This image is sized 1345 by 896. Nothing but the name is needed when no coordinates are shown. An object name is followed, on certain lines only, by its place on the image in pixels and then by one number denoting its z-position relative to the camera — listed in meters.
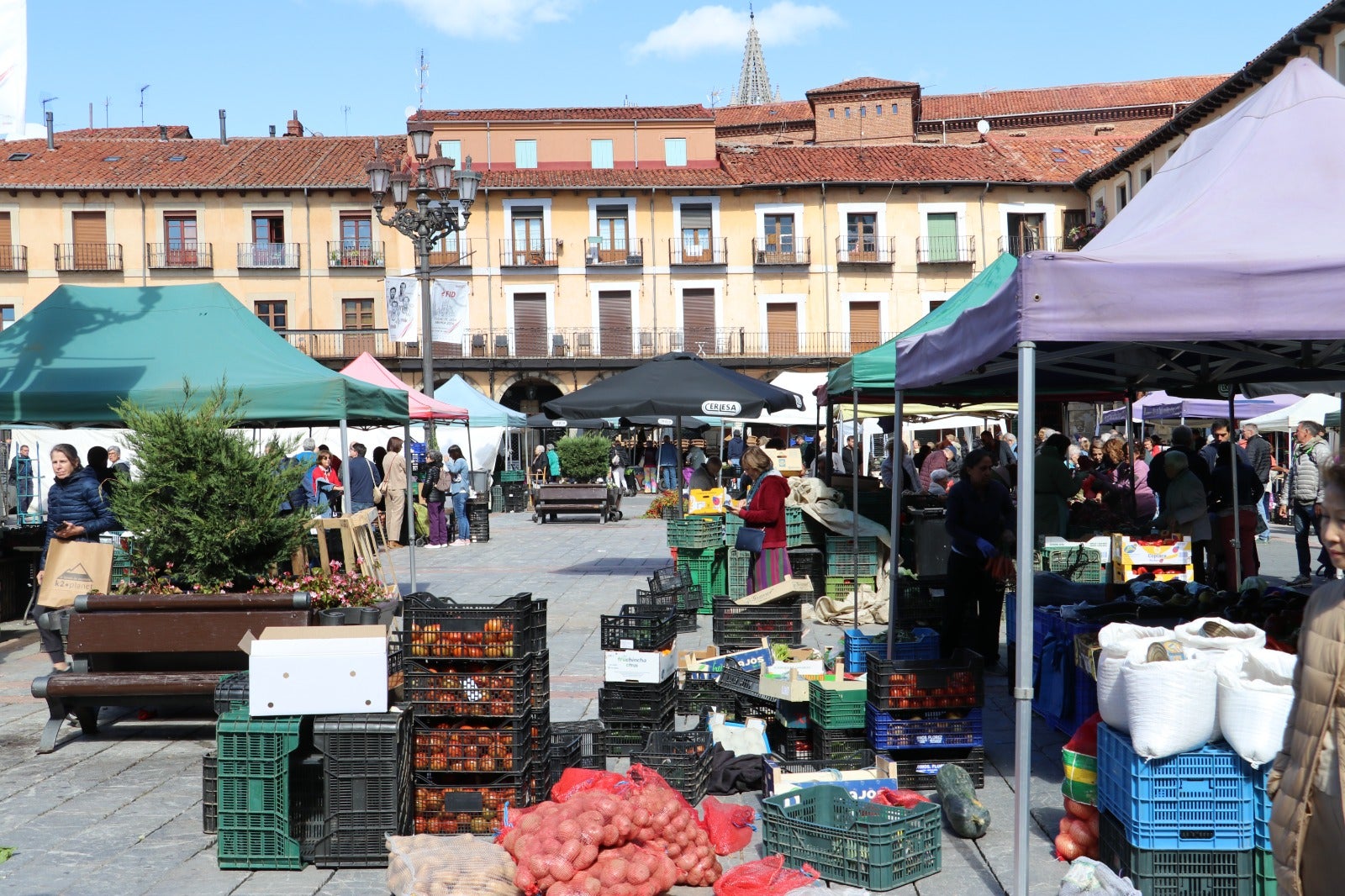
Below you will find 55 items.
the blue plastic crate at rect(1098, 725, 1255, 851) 4.20
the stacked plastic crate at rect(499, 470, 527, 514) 29.27
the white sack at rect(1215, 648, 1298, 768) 4.08
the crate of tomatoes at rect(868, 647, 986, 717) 5.65
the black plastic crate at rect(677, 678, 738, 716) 6.92
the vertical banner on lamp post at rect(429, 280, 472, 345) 21.55
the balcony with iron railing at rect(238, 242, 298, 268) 41.34
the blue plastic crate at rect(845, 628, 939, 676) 6.58
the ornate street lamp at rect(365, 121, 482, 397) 18.28
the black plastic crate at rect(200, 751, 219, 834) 5.21
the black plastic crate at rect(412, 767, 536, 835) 5.23
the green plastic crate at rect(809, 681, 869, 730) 5.96
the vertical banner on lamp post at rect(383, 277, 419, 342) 22.09
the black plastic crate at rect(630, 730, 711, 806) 5.46
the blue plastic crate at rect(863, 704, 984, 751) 5.64
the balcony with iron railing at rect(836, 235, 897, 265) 42.03
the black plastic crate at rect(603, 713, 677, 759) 6.27
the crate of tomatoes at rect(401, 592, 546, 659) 5.29
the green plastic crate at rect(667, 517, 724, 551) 12.12
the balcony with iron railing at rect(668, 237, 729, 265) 41.91
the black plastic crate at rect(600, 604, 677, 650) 6.33
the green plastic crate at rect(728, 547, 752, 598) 12.01
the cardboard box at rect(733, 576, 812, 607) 8.89
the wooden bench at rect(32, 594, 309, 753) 6.84
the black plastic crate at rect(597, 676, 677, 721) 6.30
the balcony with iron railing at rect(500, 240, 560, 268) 41.75
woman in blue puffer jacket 8.43
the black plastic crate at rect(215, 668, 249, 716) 5.21
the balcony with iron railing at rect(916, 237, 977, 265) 42.09
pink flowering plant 7.13
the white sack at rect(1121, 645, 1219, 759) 4.14
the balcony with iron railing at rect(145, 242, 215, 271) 41.12
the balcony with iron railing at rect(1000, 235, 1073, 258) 41.79
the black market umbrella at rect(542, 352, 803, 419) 12.64
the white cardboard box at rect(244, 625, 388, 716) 5.05
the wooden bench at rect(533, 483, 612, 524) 24.94
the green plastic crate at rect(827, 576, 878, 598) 11.72
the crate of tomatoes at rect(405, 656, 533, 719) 5.25
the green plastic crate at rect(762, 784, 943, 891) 4.57
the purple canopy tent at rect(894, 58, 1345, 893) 4.46
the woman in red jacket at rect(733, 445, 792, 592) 10.27
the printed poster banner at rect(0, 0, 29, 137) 7.38
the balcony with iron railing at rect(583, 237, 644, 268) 41.75
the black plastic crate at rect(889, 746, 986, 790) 5.68
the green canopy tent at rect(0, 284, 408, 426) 9.63
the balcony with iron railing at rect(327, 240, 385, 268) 41.44
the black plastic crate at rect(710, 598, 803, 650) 8.51
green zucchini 5.12
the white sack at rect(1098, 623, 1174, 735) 4.39
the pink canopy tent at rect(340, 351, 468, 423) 16.98
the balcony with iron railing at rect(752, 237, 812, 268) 41.84
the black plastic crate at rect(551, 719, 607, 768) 6.16
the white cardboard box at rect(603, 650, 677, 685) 6.29
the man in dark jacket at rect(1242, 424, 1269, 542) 17.34
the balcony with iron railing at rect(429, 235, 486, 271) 41.59
